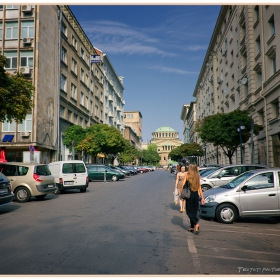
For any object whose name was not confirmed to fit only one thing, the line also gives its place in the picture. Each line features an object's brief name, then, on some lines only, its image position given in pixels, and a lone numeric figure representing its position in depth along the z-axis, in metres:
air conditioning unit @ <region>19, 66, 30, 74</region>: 29.41
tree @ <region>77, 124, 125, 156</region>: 37.94
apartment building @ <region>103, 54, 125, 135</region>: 62.84
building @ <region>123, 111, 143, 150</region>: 135.62
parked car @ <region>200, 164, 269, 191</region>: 15.51
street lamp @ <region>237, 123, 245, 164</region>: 25.33
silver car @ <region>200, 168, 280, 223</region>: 8.94
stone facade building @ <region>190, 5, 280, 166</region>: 23.84
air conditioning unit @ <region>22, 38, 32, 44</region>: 30.16
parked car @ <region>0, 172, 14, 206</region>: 10.68
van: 17.83
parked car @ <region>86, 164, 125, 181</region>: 30.23
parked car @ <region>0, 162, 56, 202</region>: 13.99
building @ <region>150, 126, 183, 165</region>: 180.12
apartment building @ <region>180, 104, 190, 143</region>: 129.35
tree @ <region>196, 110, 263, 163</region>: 28.16
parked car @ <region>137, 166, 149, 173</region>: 67.81
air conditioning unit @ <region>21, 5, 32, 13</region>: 30.17
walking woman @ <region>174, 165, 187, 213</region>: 11.24
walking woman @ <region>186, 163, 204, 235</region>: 7.74
